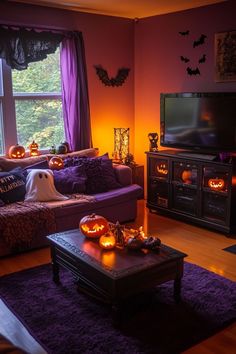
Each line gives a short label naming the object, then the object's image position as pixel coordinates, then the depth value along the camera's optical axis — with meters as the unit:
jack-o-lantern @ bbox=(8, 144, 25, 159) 4.65
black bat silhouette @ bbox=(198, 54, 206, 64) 4.75
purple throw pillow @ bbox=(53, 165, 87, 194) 4.36
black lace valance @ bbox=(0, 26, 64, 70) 4.43
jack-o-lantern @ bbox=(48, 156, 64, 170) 4.58
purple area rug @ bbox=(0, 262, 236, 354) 2.43
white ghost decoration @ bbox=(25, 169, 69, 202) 4.09
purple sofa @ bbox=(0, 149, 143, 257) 3.92
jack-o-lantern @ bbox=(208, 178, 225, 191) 4.25
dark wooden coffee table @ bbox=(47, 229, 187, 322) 2.51
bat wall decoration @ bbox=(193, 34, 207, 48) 4.71
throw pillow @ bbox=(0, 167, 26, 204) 3.98
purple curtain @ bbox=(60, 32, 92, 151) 4.97
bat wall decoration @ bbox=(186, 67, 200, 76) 4.86
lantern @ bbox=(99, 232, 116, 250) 2.83
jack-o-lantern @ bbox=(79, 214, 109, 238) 3.04
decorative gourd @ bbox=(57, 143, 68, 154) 4.96
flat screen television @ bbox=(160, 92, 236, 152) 4.31
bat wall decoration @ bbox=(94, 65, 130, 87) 5.35
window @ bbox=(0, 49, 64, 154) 4.70
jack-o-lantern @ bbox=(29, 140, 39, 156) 4.84
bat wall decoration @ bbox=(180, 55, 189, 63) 4.96
